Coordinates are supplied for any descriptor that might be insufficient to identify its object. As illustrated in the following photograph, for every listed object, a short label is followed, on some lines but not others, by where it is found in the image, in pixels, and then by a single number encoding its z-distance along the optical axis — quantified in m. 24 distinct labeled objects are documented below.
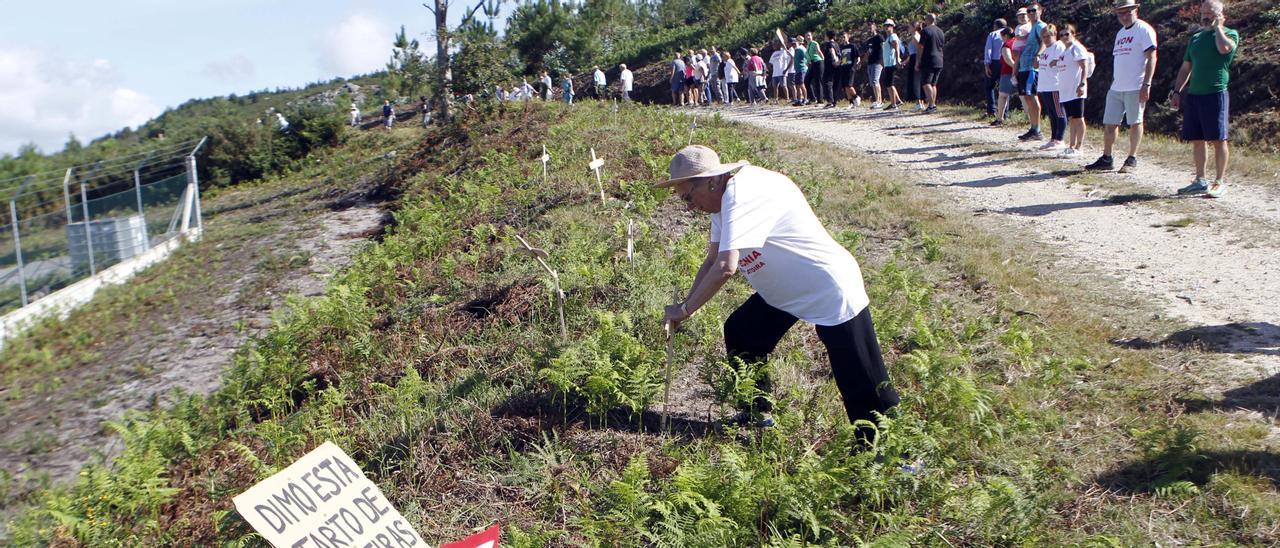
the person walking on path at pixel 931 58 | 16.98
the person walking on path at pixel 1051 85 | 11.62
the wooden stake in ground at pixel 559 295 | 6.18
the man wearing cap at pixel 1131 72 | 9.80
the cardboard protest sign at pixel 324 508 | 3.71
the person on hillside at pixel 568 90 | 30.31
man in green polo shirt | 8.45
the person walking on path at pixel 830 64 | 20.86
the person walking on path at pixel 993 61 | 15.38
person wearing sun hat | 4.11
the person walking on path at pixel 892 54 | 18.77
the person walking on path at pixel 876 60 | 18.91
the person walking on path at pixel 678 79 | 27.52
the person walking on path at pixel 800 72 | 22.62
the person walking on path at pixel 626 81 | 28.41
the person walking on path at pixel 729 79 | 26.23
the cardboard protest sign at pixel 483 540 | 3.79
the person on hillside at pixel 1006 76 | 13.84
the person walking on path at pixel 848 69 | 21.09
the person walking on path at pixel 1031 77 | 12.92
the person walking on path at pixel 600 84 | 31.93
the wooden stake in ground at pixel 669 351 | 4.52
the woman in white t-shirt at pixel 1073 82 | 11.09
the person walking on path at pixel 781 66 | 23.88
